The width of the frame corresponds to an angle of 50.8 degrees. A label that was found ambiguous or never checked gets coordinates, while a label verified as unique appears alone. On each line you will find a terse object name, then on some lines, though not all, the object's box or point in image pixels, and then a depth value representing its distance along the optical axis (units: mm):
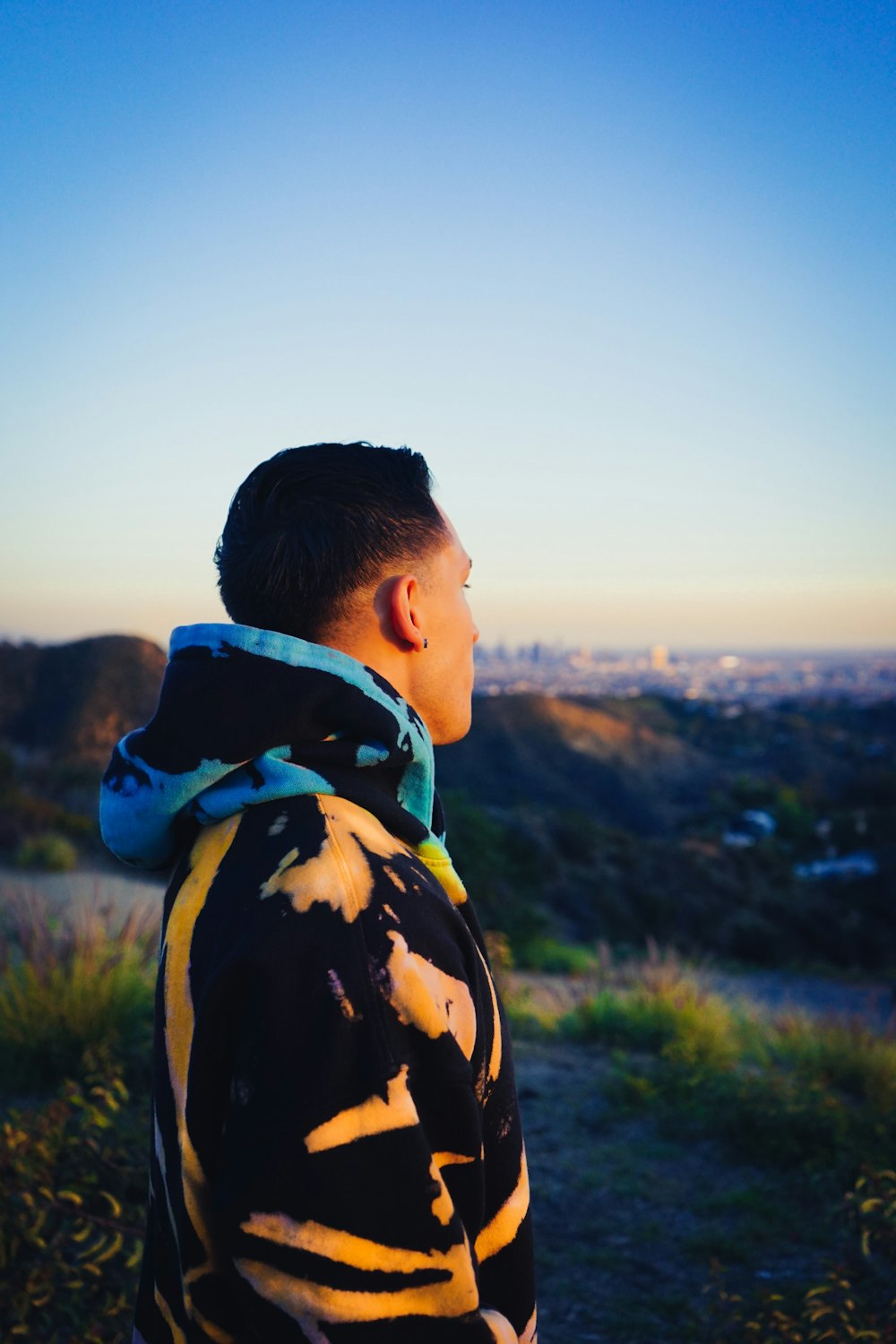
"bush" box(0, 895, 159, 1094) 4906
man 1057
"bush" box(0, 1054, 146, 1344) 2961
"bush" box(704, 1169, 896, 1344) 2945
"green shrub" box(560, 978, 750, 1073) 6211
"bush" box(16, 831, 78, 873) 12969
